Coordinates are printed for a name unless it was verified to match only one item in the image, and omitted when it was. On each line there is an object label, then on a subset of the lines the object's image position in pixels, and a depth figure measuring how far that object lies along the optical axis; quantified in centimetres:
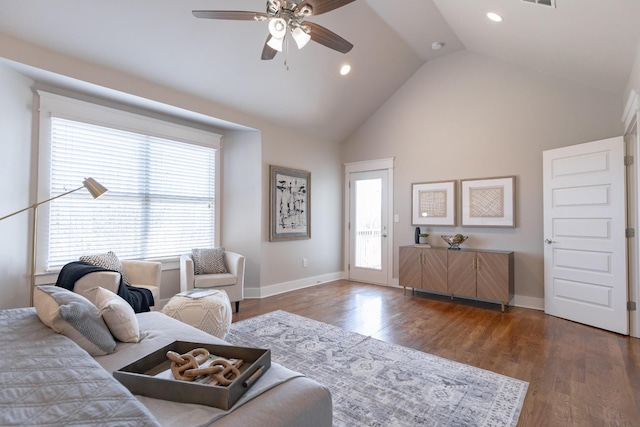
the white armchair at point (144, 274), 343
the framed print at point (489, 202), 433
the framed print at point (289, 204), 488
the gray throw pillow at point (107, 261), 323
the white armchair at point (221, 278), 374
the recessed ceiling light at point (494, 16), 324
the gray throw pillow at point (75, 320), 147
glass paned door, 561
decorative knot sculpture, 114
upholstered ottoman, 267
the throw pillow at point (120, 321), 168
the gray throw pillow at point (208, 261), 411
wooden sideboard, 406
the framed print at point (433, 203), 482
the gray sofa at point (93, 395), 80
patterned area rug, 189
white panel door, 332
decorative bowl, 456
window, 326
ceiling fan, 223
